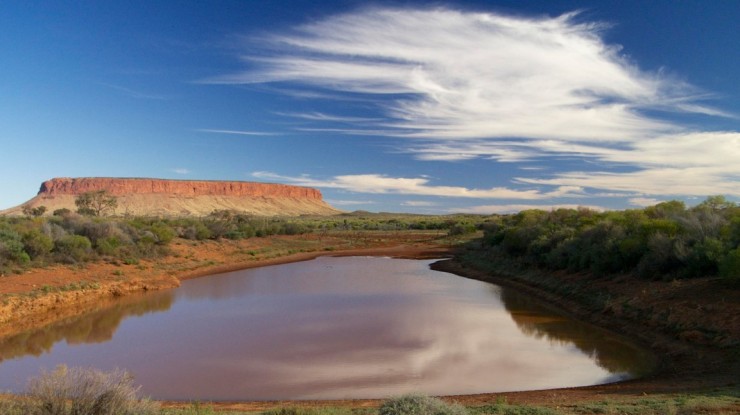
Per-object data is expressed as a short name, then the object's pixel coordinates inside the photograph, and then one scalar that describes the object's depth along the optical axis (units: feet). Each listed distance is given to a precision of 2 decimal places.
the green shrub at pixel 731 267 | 45.11
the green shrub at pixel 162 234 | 115.44
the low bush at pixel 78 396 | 18.04
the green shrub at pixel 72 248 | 83.81
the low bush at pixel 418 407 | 19.02
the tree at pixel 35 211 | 193.57
